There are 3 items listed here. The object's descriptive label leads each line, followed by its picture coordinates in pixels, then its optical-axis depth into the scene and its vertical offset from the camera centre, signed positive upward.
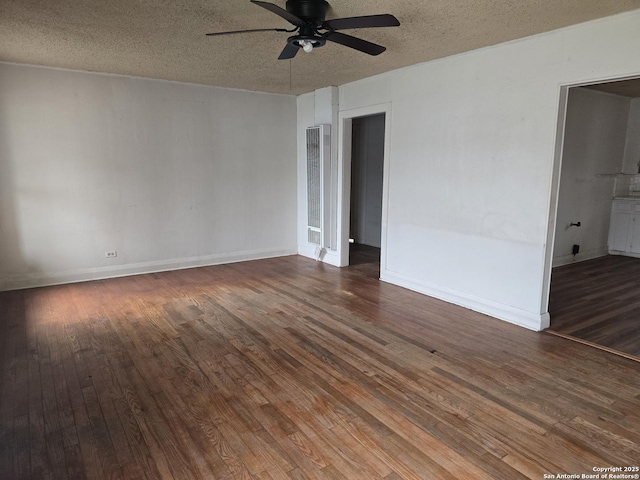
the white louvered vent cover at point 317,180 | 5.99 -0.07
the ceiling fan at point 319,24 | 2.63 +1.00
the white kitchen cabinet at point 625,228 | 6.51 -0.87
